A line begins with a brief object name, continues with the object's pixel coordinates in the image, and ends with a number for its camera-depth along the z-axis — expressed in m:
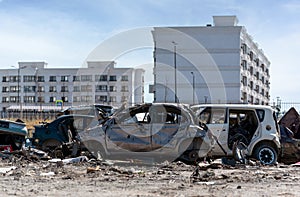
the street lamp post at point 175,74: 69.28
